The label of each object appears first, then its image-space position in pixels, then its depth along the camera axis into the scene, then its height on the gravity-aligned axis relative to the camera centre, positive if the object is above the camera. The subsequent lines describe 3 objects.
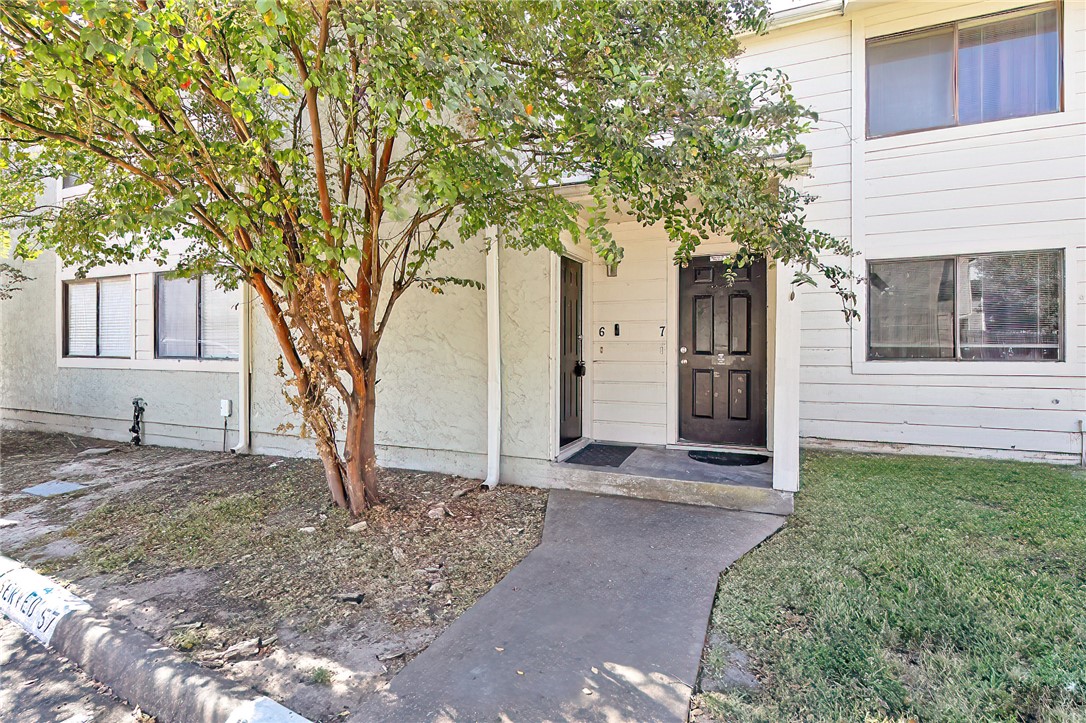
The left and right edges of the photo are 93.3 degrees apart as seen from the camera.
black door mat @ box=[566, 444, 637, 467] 5.01 -1.02
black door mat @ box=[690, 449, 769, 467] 5.04 -1.02
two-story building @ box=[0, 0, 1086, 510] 5.09 +0.45
